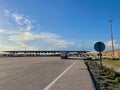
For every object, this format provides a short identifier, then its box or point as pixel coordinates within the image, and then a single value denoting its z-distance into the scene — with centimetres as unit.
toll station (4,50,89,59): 2885
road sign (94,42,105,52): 779
